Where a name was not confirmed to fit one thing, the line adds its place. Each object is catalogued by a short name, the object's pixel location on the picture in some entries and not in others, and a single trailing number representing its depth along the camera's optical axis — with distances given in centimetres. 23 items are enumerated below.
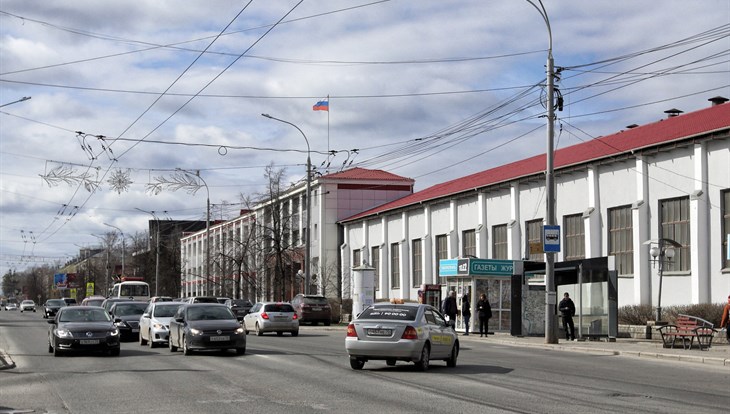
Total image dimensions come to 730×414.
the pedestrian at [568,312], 3397
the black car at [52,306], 7219
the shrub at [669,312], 3638
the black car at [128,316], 3484
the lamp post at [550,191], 3128
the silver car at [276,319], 4022
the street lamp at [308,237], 5219
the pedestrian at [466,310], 3906
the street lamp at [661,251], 3732
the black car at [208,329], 2547
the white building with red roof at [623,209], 4019
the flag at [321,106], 5141
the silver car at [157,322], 3028
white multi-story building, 7894
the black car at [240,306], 5662
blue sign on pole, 3136
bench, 2798
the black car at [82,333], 2552
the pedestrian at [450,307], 3822
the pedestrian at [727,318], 2900
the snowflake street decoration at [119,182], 3716
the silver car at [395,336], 2014
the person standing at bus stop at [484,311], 3775
